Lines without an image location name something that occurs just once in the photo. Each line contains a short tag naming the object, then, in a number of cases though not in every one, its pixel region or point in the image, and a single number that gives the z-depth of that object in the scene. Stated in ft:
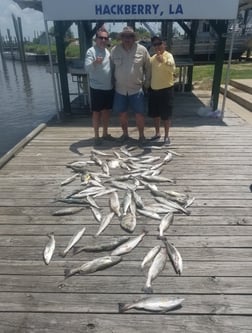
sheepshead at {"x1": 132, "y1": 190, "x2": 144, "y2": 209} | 12.84
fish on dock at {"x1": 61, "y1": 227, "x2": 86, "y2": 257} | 10.28
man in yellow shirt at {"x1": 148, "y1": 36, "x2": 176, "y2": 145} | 17.78
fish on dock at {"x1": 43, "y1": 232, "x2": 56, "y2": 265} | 9.97
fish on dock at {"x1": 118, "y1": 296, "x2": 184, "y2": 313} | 8.08
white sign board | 21.29
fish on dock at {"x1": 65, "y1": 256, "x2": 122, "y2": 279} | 9.34
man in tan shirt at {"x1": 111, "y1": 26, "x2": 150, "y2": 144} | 17.78
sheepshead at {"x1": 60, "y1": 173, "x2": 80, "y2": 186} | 15.33
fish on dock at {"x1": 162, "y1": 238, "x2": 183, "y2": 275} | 9.43
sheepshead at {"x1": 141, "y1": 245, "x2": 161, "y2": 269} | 9.68
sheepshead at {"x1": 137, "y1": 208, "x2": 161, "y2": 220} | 12.15
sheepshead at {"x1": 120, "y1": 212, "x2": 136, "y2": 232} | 11.41
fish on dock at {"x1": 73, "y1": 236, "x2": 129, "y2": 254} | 10.28
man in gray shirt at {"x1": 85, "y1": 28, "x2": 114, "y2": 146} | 17.90
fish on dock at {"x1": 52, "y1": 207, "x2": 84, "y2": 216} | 12.52
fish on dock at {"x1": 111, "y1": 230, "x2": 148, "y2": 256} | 10.17
